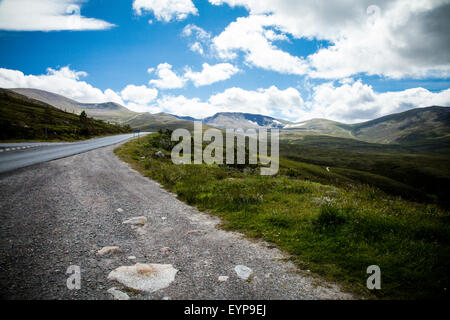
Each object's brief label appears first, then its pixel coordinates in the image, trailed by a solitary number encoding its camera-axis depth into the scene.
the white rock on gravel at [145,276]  4.45
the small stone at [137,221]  7.72
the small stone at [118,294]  4.06
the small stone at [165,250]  5.93
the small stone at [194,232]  7.17
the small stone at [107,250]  5.62
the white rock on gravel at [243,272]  4.94
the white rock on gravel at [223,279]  4.77
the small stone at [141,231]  6.98
